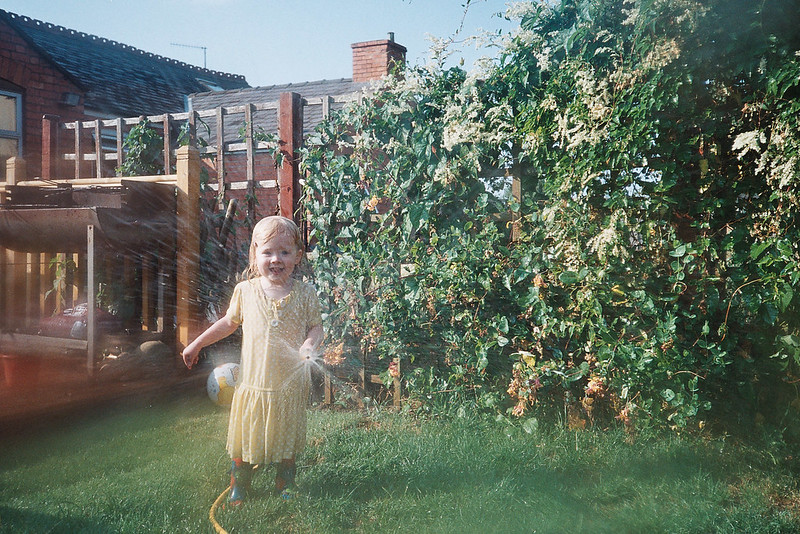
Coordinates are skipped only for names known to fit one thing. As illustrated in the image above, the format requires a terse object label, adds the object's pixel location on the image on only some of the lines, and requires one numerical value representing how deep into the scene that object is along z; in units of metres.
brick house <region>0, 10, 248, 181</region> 11.30
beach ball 4.78
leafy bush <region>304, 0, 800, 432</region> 3.42
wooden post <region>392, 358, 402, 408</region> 4.85
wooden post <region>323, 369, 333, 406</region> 5.27
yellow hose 2.94
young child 3.21
